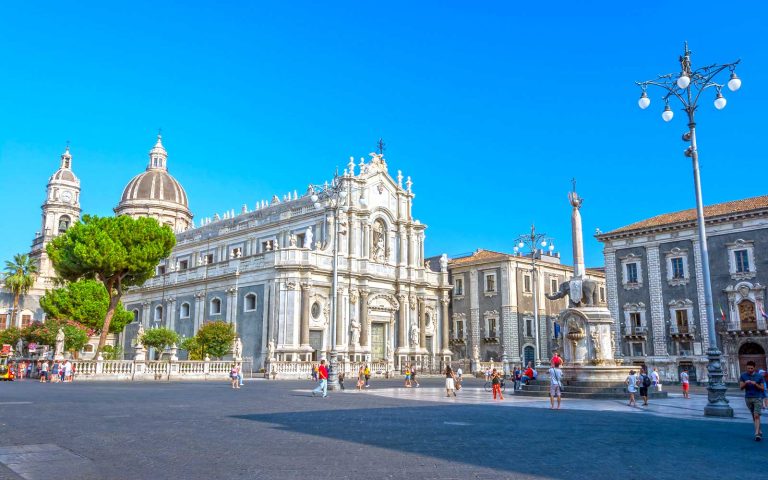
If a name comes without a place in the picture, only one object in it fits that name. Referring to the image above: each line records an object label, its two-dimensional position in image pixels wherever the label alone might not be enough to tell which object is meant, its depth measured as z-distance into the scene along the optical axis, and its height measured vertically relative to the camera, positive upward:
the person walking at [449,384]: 24.88 -1.43
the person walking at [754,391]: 11.56 -0.81
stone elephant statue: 25.20 +2.06
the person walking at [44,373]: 34.53 -1.32
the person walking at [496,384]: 22.66 -1.29
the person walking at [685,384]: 24.70 -1.42
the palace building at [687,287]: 40.97 +4.10
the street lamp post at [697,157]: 16.12 +5.30
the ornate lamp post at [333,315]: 27.89 +1.52
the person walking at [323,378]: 23.31 -1.12
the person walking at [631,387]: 20.16 -1.26
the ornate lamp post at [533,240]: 39.59 +6.63
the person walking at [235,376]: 28.36 -1.23
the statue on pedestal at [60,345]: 36.69 +0.17
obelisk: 26.25 +4.64
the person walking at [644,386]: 20.49 -1.26
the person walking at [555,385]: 18.83 -1.10
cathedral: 47.91 +5.32
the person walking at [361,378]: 30.36 -1.42
